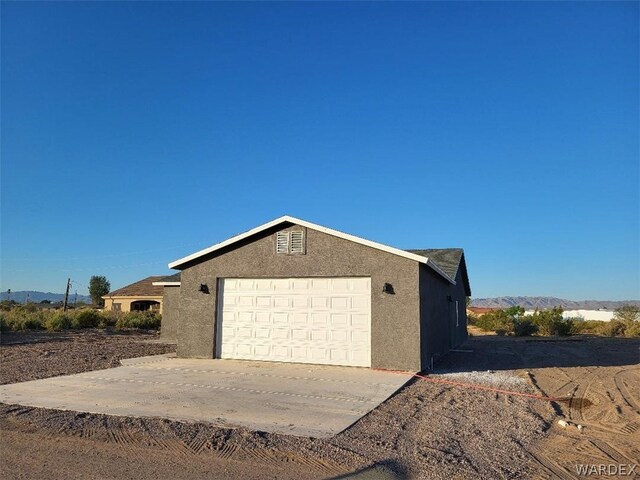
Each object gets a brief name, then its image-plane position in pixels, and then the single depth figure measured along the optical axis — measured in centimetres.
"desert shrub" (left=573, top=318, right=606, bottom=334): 3463
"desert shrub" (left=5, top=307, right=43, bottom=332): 2673
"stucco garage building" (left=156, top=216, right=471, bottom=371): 1275
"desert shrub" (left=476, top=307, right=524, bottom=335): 3550
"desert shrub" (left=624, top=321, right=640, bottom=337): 3241
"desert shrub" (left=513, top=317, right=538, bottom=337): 3272
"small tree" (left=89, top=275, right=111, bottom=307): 6938
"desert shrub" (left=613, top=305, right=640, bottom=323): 3616
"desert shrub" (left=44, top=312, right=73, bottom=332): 2742
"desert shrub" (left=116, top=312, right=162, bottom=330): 3088
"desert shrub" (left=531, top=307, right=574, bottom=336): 3219
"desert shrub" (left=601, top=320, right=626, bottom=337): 3319
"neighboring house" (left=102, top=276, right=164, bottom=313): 3781
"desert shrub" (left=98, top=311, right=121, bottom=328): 3145
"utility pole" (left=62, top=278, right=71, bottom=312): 4142
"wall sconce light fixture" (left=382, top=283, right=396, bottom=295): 1284
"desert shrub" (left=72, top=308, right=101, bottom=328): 2970
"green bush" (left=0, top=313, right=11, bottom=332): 2550
